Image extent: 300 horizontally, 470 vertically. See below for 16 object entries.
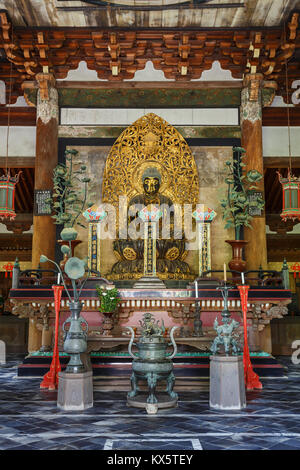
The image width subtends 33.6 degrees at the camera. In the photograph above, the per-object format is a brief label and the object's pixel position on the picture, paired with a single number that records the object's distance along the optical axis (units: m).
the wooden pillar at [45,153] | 6.88
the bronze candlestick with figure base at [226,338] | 3.90
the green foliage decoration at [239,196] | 6.73
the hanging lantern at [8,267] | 11.27
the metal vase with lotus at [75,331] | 3.84
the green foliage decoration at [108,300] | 5.39
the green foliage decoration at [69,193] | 6.77
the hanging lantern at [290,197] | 6.73
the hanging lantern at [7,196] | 6.68
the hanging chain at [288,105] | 7.17
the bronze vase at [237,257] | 6.24
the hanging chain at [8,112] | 7.45
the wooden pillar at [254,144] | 6.89
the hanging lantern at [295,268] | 11.09
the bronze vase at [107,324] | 5.35
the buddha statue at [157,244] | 6.90
